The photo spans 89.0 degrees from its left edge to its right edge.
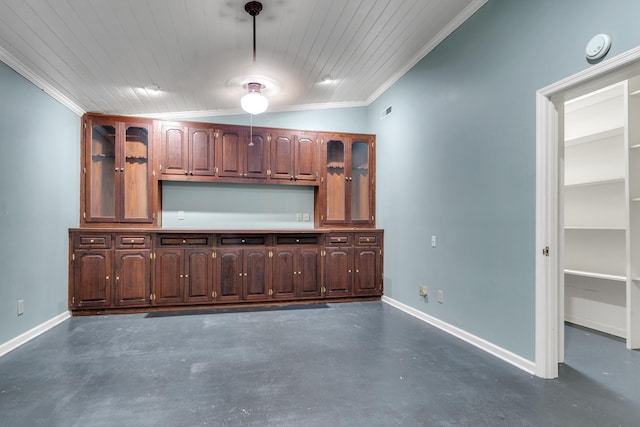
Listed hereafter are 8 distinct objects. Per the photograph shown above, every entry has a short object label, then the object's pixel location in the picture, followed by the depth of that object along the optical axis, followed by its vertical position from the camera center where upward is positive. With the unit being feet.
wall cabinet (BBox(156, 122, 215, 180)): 13.89 +2.65
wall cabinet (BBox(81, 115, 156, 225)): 13.16 +1.64
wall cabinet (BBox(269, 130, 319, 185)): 14.94 +2.55
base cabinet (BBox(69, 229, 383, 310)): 12.56 -2.34
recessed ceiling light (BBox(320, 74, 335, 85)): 12.88 +5.33
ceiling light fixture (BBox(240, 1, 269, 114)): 10.39 +3.48
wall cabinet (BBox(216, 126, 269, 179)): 14.42 +2.66
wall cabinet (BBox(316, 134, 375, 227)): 15.46 +1.52
